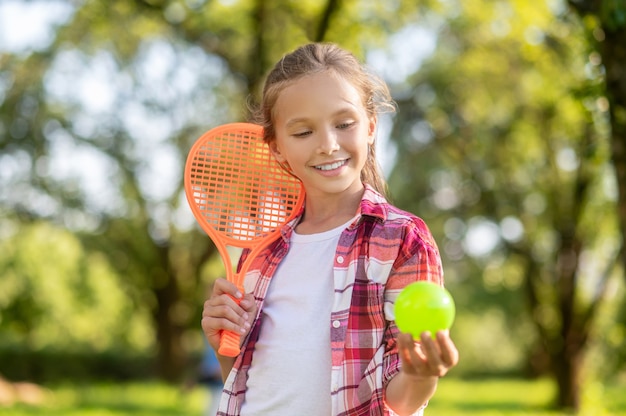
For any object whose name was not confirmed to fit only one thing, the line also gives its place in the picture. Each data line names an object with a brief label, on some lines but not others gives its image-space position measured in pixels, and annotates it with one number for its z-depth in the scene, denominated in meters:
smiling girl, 1.92
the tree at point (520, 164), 11.62
